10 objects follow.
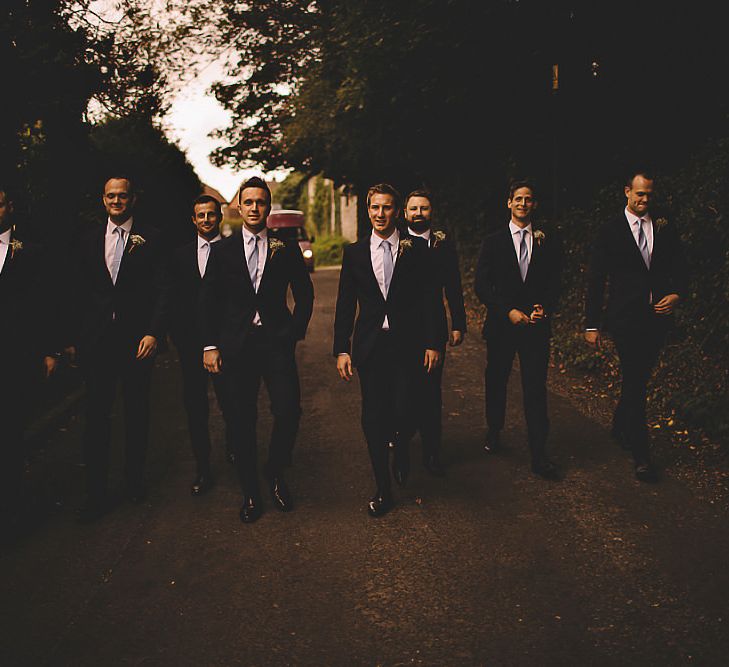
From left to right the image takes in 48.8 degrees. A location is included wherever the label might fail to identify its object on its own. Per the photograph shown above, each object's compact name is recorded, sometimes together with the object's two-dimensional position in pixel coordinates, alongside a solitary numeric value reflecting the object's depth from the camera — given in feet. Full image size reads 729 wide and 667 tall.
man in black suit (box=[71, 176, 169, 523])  17.83
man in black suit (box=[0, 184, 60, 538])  16.60
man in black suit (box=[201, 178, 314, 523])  17.40
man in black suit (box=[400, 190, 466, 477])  20.03
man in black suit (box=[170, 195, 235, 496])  19.66
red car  104.08
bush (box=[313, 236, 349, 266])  160.97
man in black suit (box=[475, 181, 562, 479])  19.93
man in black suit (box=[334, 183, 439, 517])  17.69
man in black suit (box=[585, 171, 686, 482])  19.43
